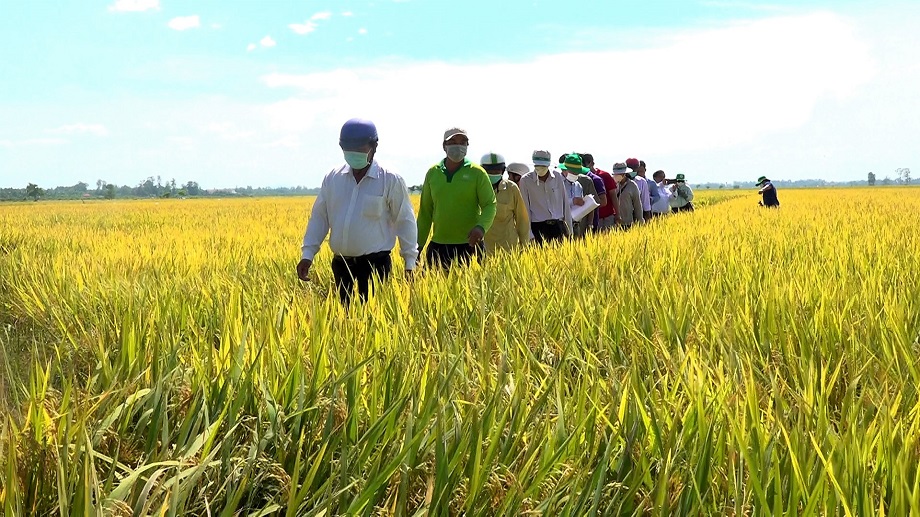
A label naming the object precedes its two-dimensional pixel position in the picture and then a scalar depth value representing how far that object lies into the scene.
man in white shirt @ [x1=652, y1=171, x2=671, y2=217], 13.59
